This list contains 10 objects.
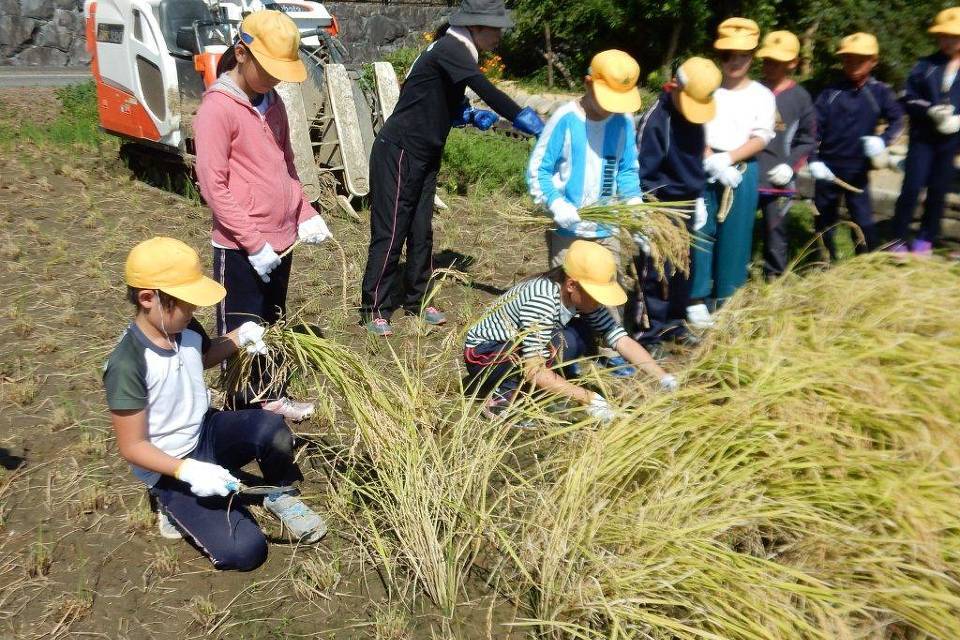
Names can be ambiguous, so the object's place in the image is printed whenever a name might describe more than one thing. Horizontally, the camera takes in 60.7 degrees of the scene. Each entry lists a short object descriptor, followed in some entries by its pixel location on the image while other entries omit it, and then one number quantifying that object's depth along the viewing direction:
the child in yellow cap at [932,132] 4.54
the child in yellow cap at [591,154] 3.32
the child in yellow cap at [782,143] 4.32
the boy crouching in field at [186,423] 2.36
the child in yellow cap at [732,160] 3.96
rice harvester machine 6.12
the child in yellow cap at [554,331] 2.94
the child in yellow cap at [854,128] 4.52
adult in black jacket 3.94
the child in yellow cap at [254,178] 2.89
